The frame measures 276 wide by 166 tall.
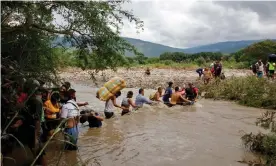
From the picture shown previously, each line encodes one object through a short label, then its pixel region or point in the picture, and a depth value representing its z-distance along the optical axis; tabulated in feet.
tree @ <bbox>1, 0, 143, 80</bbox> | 11.68
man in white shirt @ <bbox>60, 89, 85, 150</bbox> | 16.14
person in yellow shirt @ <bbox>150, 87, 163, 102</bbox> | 29.40
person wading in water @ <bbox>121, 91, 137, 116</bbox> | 25.74
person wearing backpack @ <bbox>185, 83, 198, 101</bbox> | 31.78
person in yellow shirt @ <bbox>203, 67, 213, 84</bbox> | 42.08
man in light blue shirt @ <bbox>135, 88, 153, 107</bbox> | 27.39
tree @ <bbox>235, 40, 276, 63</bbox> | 86.22
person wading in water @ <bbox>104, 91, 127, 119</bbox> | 24.52
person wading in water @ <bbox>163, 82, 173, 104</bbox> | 29.73
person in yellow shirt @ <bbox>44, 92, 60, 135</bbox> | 16.99
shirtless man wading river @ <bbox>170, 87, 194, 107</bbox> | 29.91
